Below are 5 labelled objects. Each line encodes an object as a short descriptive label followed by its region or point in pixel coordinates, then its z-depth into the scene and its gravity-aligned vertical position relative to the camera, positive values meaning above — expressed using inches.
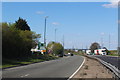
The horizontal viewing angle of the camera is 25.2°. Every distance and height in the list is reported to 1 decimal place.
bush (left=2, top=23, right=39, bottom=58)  1783.5 +38.0
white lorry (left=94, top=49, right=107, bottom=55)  4499.5 -61.0
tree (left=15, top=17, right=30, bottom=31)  3265.3 +298.6
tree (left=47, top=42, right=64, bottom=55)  5186.0 +6.0
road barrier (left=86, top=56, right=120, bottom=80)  560.1 -51.2
